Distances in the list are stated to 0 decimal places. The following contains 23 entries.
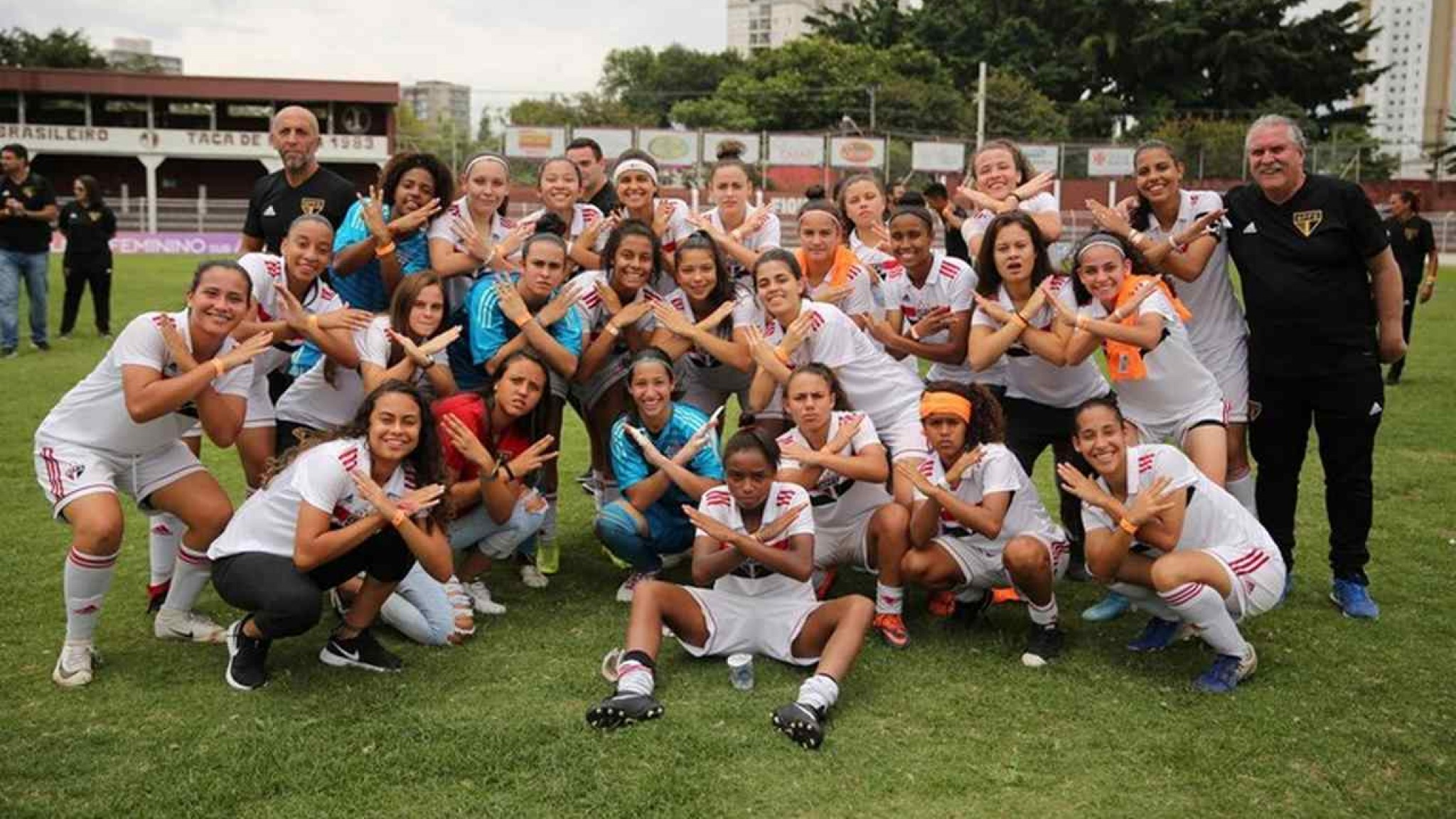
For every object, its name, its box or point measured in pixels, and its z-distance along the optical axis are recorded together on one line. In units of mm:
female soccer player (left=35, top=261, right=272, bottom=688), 4402
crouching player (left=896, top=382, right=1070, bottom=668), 4719
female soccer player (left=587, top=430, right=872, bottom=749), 4434
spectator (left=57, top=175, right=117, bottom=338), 13859
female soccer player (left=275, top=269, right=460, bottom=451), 5211
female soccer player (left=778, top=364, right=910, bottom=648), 4898
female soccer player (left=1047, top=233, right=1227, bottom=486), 4988
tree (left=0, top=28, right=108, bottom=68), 59594
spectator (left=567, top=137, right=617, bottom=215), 7020
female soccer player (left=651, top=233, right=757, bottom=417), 5516
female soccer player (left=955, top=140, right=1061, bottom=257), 6121
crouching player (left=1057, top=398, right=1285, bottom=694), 4363
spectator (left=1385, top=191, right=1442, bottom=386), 12258
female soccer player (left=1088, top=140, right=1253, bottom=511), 5363
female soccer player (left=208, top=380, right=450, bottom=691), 4246
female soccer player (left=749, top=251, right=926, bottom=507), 5293
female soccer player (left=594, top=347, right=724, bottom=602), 5148
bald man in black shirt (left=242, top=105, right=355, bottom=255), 5910
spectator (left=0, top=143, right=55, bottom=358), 12133
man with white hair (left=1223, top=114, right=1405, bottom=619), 5098
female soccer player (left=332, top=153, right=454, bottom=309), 5641
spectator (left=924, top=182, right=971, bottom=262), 8555
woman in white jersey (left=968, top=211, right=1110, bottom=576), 5195
